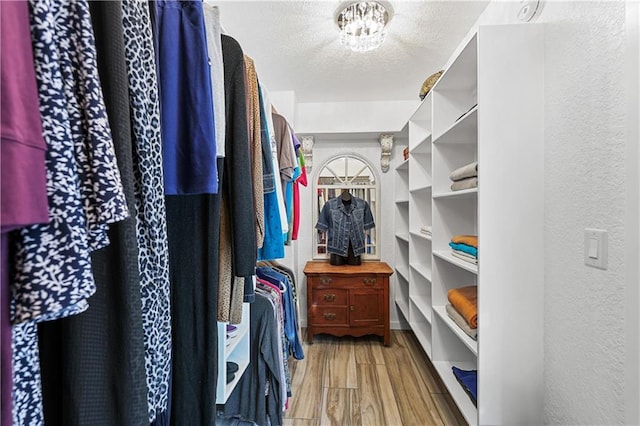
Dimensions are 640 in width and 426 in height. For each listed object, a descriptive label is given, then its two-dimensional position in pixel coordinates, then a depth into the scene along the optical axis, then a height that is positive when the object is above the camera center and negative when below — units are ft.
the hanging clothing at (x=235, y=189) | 2.76 +0.22
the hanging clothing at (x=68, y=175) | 1.05 +0.16
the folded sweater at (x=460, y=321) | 4.39 -1.86
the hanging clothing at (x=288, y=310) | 6.44 -2.31
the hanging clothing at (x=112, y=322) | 1.39 -0.56
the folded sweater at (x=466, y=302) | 4.44 -1.56
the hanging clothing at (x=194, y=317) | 2.51 -0.94
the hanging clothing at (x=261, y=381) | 4.91 -2.99
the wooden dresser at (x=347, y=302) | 8.90 -2.86
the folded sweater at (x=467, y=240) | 4.67 -0.51
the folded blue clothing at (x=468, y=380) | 4.49 -2.87
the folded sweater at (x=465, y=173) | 4.52 +0.65
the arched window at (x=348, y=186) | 10.48 +0.94
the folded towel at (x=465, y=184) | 4.52 +0.47
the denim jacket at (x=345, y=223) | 9.78 -0.42
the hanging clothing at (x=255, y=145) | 3.33 +0.79
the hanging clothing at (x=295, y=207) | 6.56 +0.10
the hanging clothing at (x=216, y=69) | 2.44 +1.26
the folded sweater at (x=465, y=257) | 4.56 -0.79
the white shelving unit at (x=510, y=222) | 3.91 -0.15
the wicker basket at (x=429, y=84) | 6.27 +2.93
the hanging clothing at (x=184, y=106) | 2.08 +0.79
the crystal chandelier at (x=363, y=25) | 5.24 +3.59
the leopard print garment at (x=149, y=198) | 1.66 +0.08
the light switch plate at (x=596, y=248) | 2.91 -0.39
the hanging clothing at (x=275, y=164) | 3.80 +0.65
